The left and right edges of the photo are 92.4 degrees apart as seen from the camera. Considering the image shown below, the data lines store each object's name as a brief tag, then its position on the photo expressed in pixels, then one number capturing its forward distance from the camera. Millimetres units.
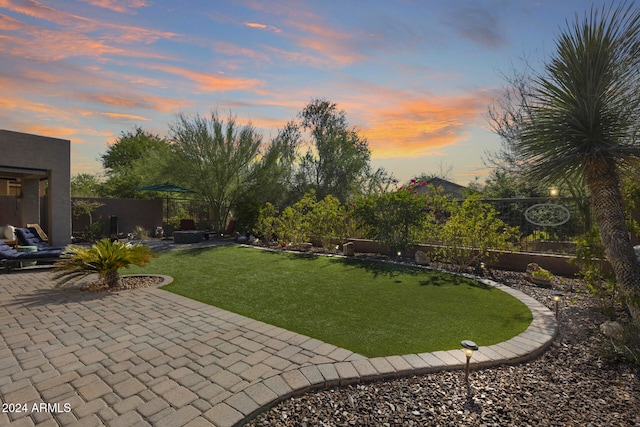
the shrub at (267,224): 11688
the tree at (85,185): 22881
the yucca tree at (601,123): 3850
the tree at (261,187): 13281
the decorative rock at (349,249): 9094
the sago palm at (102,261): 5496
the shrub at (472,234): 6785
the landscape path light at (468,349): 2544
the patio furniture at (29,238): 8312
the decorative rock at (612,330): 3334
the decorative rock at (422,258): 7668
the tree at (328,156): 21172
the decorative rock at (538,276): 5422
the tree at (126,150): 28102
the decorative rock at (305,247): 10203
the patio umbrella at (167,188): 13242
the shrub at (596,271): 4120
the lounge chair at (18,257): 6887
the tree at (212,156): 13883
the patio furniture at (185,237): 12672
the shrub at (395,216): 8117
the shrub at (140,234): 14102
